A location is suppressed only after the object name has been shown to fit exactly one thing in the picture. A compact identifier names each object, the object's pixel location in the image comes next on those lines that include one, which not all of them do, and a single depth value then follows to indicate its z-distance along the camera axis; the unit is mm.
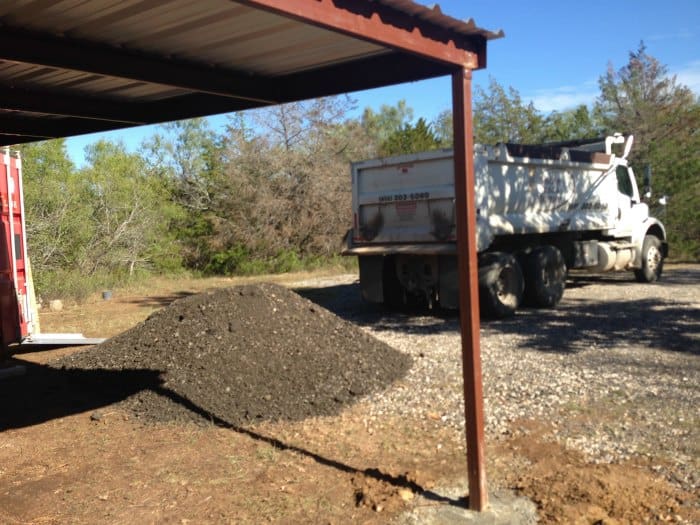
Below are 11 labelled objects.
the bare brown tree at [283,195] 24875
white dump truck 10984
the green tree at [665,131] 21438
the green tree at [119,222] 20203
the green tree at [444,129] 36675
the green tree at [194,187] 26609
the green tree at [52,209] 16969
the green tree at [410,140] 31500
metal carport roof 3680
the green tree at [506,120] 30297
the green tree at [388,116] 49562
